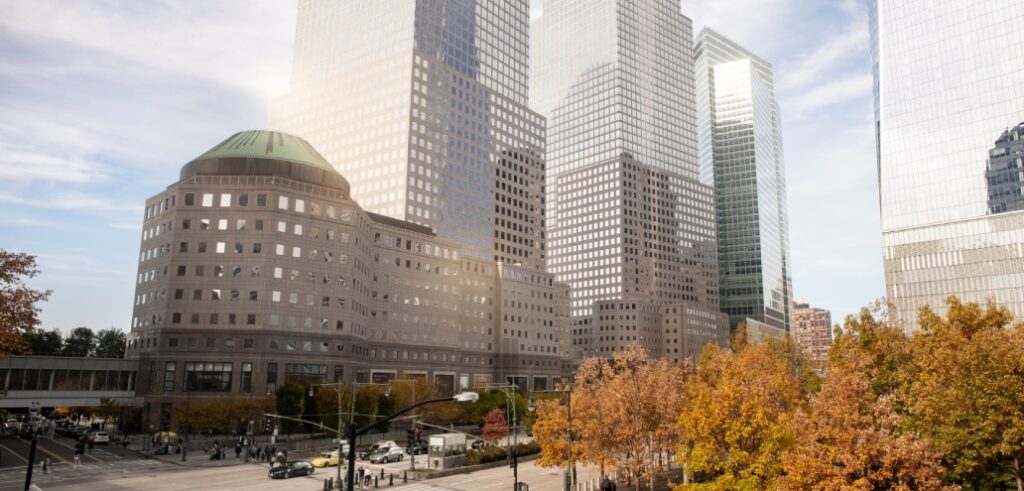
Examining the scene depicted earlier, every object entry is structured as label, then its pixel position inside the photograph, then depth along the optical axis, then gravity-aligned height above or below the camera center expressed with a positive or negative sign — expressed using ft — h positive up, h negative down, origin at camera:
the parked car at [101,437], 303.40 -35.91
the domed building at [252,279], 348.18 +41.19
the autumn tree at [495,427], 278.67 -26.28
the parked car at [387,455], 253.03 -35.18
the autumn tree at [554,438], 192.15 -21.40
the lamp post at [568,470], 155.15 -28.70
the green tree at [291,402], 305.94 -19.64
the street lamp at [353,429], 79.87 -8.54
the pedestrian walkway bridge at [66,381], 306.96 -12.57
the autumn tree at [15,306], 130.00 +8.92
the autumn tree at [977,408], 123.54 -7.12
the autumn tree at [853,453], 97.40 -12.23
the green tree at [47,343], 504.84 +7.72
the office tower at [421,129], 576.20 +200.58
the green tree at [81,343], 587.02 +9.37
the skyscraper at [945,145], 496.64 +165.60
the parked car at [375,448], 263.08 -34.84
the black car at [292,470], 210.59 -34.27
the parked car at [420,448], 273.83 -35.10
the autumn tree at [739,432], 131.44 -13.13
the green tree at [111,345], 603.67 +8.53
